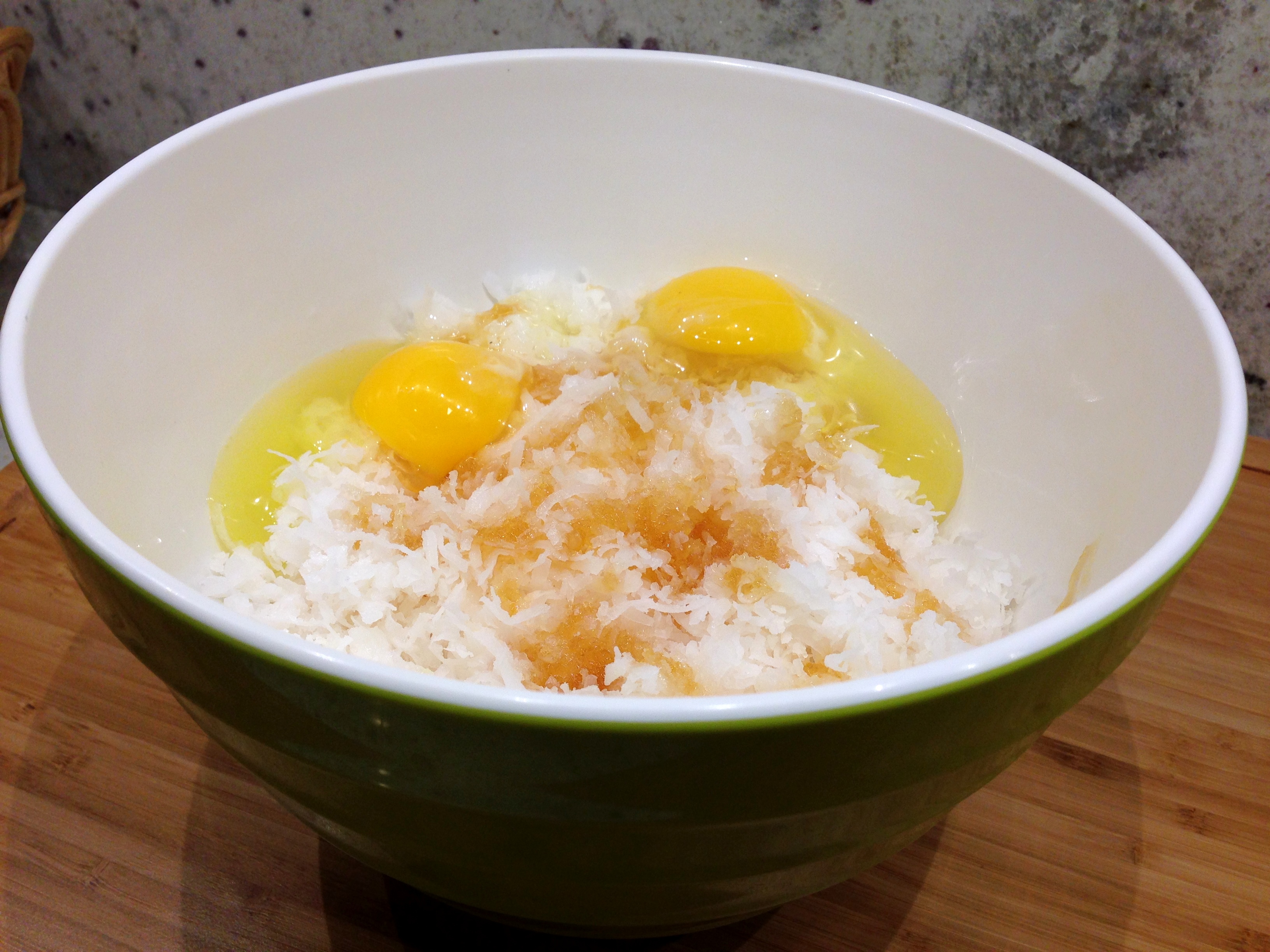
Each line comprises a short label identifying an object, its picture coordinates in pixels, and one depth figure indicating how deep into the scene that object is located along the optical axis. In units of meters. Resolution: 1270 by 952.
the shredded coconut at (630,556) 0.19
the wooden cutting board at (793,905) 0.20
